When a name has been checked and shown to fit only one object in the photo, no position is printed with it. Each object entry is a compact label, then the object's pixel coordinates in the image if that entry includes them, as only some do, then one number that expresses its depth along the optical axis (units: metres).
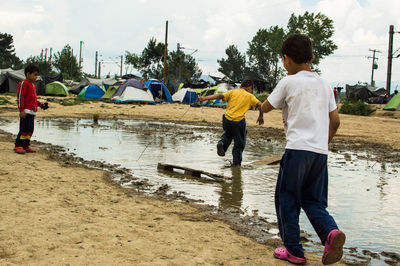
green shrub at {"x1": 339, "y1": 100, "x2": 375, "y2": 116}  28.14
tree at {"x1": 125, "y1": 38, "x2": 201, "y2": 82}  68.38
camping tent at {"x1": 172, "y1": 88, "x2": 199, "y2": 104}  36.25
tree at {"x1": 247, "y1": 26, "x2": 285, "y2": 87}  86.44
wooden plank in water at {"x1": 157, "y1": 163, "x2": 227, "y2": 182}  6.78
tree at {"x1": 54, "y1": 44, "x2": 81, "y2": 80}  76.75
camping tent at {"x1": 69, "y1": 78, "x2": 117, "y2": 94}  44.19
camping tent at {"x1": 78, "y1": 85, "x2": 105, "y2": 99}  36.97
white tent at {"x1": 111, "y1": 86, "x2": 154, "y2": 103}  31.11
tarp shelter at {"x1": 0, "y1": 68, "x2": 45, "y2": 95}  37.69
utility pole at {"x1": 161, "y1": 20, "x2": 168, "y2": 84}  41.22
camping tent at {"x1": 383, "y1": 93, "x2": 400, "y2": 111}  29.37
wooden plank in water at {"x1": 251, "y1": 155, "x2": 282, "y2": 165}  8.62
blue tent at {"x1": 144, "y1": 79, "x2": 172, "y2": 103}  35.62
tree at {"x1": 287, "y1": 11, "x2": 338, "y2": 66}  68.56
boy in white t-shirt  3.31
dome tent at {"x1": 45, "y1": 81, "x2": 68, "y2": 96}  39.91
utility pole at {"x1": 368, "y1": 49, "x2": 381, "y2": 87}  66.84
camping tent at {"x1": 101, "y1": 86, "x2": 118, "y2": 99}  35.66
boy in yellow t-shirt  7.96
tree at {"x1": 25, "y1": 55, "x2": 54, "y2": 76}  72.19
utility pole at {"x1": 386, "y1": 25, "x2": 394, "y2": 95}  34.16
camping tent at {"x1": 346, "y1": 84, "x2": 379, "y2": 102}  41.73
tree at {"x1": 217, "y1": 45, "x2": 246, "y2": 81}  113.50
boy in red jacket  7.99
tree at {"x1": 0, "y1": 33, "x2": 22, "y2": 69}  99.88
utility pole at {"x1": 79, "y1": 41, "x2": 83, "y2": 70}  81.60
